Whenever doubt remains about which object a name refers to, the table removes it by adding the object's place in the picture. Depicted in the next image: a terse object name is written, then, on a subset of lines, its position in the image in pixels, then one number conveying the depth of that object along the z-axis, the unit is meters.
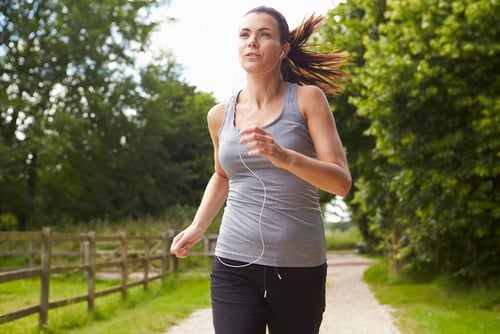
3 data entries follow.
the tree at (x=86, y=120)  29.95
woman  2.80
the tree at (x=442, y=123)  9.85
